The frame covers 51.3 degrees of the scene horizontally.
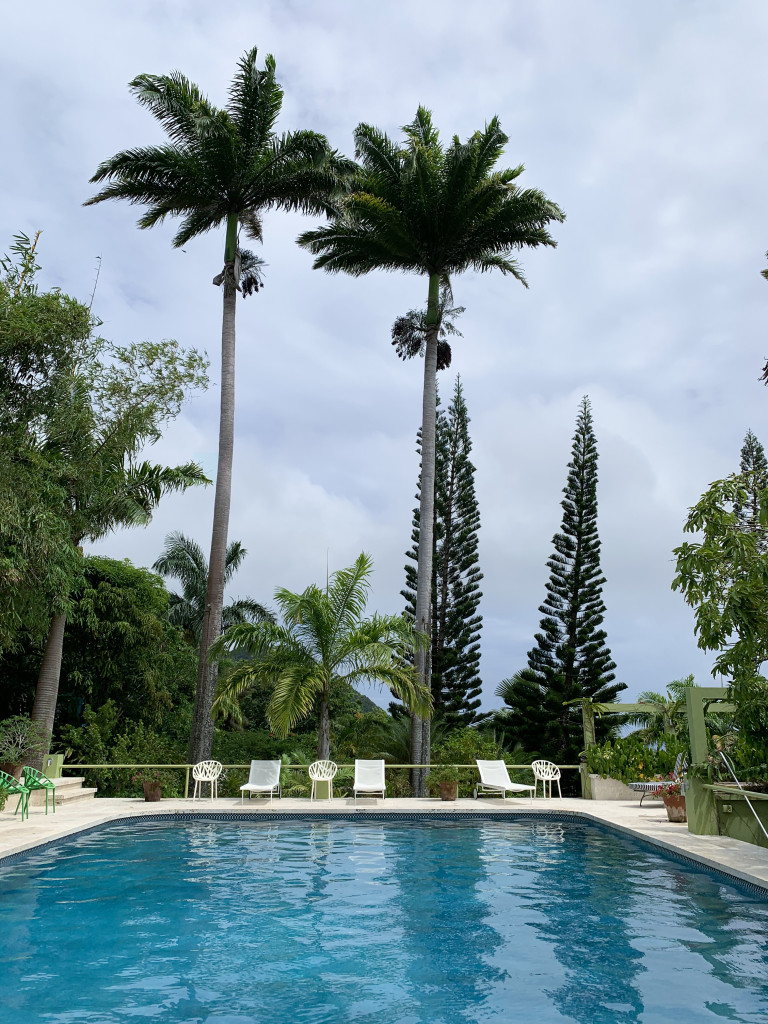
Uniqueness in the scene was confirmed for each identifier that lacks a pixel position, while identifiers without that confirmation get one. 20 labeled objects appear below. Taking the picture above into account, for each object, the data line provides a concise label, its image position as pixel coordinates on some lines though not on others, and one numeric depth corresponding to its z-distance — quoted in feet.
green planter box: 23.95
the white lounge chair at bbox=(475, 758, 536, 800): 35.91
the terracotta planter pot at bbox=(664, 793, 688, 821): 28.89
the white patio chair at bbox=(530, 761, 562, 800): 37.35
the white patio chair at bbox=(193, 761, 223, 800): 35.32
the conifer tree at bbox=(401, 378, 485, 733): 68.49
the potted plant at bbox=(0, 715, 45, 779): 32.19
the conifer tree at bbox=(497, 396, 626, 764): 66.64
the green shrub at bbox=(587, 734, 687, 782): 37.78
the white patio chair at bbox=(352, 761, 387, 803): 34.65
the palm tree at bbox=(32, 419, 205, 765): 35.12
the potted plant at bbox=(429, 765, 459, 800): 36.45
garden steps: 31.78
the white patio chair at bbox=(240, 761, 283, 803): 34.58
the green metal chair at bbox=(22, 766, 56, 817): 25.88
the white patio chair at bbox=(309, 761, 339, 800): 34.91
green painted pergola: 25.64
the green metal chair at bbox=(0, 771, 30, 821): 25.46
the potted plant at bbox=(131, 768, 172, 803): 34.24
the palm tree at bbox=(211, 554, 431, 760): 36.32
